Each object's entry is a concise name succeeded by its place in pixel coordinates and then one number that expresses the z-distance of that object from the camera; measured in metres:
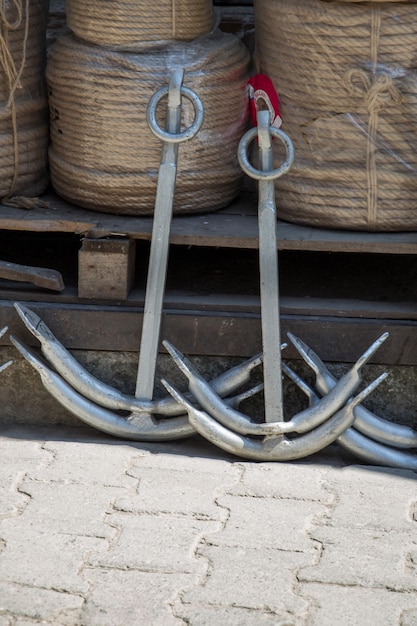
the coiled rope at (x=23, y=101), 5.55
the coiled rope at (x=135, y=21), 5.42
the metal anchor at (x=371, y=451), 5.15
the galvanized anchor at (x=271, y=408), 5.08
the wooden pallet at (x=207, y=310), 5.41
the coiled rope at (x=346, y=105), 5.19
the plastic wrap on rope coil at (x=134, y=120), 5.44
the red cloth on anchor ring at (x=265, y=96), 5.50
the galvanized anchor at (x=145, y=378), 5.19
